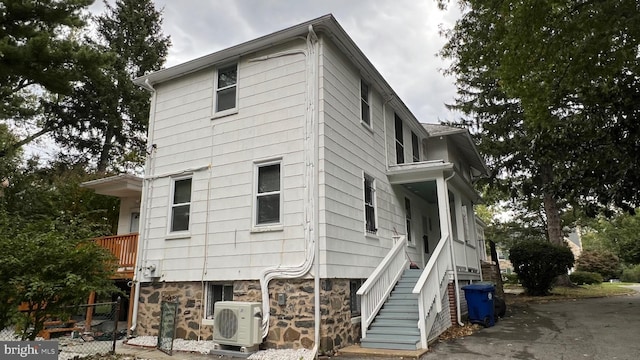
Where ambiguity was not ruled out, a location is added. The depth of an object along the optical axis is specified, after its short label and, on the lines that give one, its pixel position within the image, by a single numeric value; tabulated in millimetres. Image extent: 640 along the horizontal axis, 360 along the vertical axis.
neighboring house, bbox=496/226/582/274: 58281
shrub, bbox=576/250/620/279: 31609
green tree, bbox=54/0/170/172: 21406
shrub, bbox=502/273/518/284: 30281
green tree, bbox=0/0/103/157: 10734
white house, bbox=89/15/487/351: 7535
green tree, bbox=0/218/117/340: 5844
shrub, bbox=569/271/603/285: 25523
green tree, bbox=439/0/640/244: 8742
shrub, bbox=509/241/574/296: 16875
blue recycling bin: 10000
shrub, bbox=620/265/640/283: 33394
